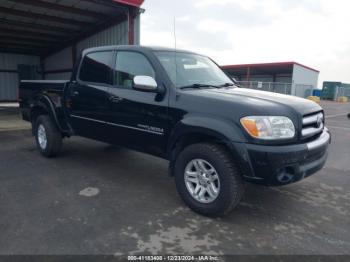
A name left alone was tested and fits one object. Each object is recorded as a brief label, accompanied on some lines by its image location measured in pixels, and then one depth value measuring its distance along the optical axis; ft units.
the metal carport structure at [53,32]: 39.55
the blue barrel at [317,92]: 112.48
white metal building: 93.47
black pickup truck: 9.61
